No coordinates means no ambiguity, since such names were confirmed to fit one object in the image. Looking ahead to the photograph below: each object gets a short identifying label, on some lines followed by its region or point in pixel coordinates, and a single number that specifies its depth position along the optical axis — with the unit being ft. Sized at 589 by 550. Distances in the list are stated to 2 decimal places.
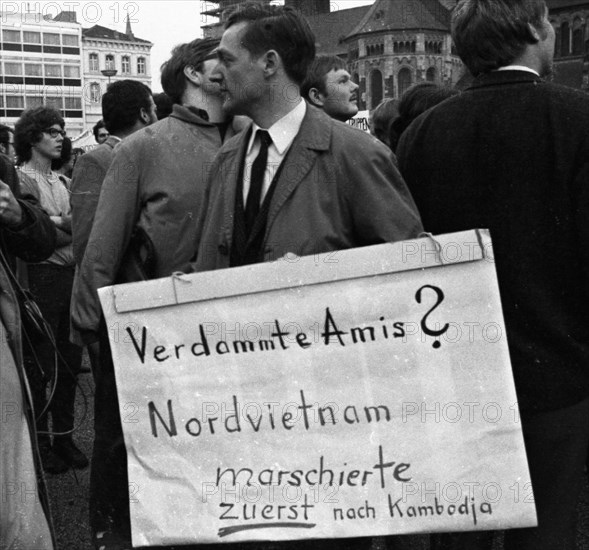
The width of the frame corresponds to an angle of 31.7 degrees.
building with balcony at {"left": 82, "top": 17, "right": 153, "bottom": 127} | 448.65
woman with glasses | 18.99
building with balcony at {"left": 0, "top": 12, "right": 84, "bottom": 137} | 440.04
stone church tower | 386.93
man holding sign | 9.34
